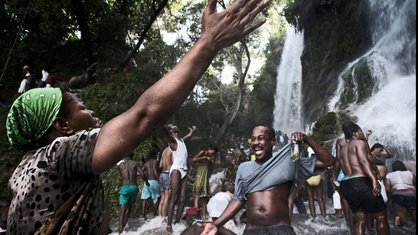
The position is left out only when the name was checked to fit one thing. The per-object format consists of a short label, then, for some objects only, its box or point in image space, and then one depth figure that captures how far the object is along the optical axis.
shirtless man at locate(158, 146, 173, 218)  7.02
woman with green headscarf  1.03
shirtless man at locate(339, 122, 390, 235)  4.80
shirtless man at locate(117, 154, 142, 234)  6.80
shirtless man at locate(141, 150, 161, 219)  7.99
